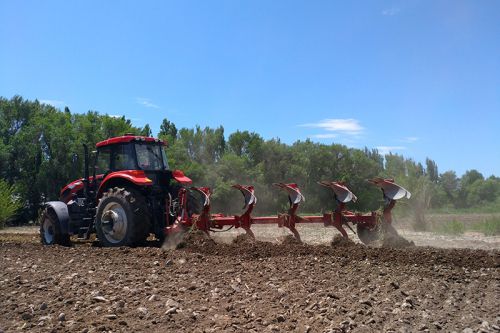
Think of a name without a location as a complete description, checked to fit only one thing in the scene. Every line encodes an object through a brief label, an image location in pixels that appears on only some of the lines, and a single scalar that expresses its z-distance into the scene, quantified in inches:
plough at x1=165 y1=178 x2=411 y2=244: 377.7
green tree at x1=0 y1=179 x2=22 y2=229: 835.8
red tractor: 409.4
